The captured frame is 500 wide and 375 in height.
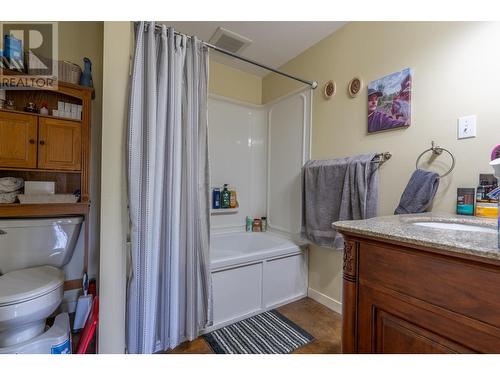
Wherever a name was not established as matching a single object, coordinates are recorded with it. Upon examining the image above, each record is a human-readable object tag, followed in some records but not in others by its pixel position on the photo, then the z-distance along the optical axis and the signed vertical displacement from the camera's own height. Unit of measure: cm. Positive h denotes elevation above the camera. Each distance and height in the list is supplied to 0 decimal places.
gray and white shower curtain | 118 -4
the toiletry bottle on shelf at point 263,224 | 272 -47
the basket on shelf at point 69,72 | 152 +77
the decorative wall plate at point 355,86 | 172 +79
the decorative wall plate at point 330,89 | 192 +86
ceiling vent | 193 +133
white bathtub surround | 252 +37
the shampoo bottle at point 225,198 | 249 -15
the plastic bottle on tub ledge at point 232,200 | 253 -17
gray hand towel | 126 -2
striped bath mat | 144 -106
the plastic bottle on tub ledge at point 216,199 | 247 -15
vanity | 54 -29
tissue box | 157 -3
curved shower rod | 159 +97
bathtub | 168 -78
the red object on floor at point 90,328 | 120 -83
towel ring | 125 +22
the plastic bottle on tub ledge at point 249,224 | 270 -47
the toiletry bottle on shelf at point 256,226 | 269 -49
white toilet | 109 -54
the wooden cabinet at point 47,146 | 139 +25
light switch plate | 117 +33
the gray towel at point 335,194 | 159 -6
